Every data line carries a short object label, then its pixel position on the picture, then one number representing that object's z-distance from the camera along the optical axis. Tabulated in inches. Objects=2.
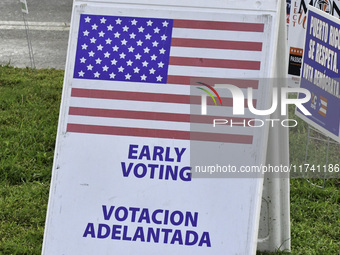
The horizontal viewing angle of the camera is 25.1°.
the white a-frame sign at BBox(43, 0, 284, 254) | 159.9
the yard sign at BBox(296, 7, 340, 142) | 220.4
